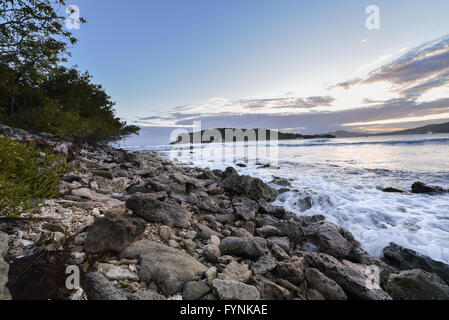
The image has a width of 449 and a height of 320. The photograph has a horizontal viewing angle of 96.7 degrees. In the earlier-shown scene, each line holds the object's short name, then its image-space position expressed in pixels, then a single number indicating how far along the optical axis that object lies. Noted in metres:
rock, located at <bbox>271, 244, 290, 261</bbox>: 3.52
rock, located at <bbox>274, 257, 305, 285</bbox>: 2.84
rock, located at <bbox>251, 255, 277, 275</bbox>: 2.88
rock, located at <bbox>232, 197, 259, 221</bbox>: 5.55
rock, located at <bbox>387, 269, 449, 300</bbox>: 2.93
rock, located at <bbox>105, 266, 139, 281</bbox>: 2.04
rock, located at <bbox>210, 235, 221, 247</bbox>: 3.48
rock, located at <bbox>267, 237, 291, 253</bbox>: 4.14
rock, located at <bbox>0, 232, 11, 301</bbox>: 1.54
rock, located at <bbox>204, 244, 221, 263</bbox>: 2.90
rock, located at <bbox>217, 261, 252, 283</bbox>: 2.47
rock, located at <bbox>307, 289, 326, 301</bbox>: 2.64
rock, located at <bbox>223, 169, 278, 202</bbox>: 7.90
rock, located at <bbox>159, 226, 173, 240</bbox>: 3.21
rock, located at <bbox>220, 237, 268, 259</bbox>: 3.17
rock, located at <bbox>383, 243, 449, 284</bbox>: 3.99
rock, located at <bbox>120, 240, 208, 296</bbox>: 2.15
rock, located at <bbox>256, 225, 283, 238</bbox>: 4.76
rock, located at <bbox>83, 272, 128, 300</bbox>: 1.79
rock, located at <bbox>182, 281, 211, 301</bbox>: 2.06
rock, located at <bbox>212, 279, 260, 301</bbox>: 2.10
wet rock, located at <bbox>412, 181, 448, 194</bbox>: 8.53
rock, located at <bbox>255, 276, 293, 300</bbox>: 2.45
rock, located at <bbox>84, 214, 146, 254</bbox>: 2.37
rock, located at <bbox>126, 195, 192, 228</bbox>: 3.54
